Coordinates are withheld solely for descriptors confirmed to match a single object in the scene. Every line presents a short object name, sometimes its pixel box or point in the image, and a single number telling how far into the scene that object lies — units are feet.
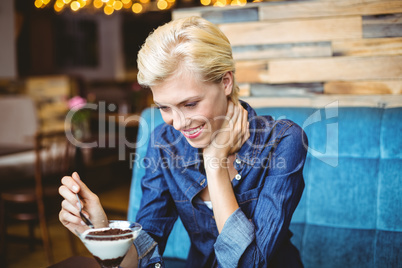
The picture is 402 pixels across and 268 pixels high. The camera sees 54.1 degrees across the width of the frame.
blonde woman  4.16
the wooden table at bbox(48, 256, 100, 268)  4.25
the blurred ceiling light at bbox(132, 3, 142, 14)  22.51
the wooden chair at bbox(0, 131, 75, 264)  11.26
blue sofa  5.92
